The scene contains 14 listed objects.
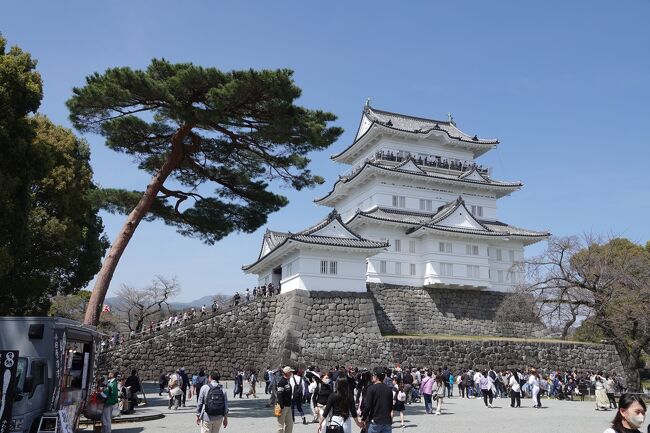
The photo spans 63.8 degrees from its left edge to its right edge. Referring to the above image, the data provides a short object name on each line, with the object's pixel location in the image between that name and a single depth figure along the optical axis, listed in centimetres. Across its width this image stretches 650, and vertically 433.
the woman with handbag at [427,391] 1741
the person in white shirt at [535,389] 2018
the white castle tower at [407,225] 3056
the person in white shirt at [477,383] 2342
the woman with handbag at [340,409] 806
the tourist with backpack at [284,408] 1044
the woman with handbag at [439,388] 1723
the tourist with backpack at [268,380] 2298
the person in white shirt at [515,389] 2008
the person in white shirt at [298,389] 1291
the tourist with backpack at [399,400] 1348
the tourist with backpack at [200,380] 1833
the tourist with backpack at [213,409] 876
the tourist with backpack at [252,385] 2194
